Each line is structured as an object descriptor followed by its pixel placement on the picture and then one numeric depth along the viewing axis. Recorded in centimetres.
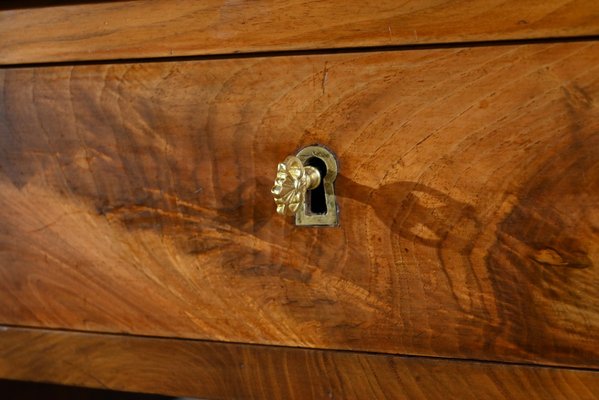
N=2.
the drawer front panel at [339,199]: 40
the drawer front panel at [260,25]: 39
